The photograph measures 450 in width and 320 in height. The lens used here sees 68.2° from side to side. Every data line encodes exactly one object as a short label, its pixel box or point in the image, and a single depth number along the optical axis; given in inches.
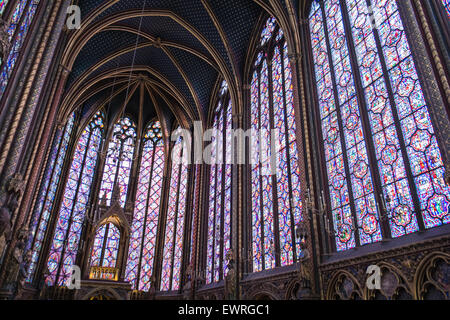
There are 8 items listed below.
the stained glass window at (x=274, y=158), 446.9
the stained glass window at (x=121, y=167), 864.3
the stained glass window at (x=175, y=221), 757.3
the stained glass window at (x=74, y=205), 731.4
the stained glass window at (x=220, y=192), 612.7
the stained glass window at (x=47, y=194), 671.6
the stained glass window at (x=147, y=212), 796.0
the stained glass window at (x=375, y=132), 285.6
